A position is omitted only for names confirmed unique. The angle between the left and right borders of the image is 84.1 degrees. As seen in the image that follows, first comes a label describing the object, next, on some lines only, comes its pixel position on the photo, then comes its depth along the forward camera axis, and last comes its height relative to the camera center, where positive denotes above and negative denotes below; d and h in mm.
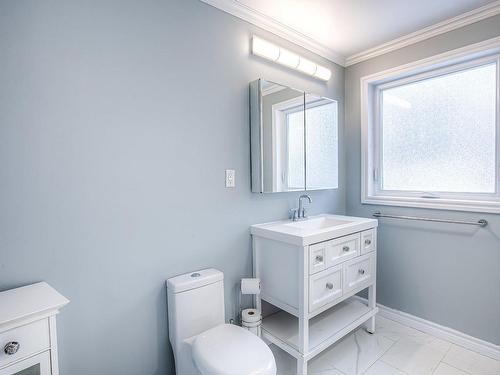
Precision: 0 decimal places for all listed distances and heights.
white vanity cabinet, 1596 -637
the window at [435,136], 1931 +305
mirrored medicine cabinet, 1864 +286
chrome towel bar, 1876 -335
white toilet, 1176 -775
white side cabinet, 858 -489
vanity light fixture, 1869 +872
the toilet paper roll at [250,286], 1733 -674
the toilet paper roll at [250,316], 1702 -852
